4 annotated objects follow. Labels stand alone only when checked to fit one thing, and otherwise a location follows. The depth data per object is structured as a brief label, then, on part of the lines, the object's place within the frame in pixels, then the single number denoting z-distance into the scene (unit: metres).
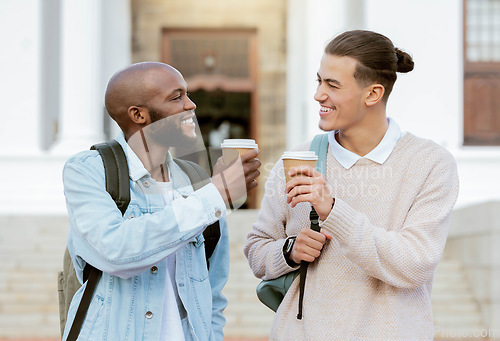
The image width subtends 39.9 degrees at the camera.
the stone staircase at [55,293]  6.95
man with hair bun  2.34
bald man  2.18
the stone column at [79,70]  10.63
